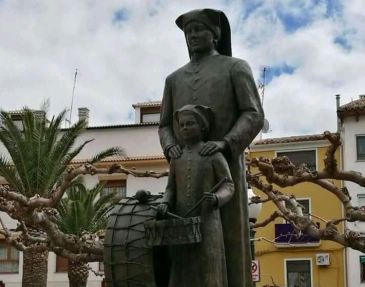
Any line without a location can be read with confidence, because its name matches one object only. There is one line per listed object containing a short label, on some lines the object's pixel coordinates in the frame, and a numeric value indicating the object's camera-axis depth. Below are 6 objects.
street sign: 13.40
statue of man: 5.44
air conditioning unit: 40.31
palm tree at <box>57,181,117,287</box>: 26.34
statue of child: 5.18
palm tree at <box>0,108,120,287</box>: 24.50
